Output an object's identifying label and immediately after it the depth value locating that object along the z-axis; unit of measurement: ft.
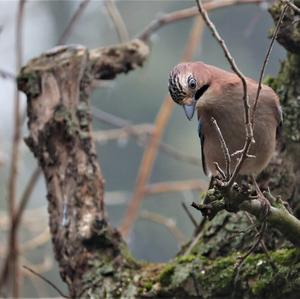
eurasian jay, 21.11
